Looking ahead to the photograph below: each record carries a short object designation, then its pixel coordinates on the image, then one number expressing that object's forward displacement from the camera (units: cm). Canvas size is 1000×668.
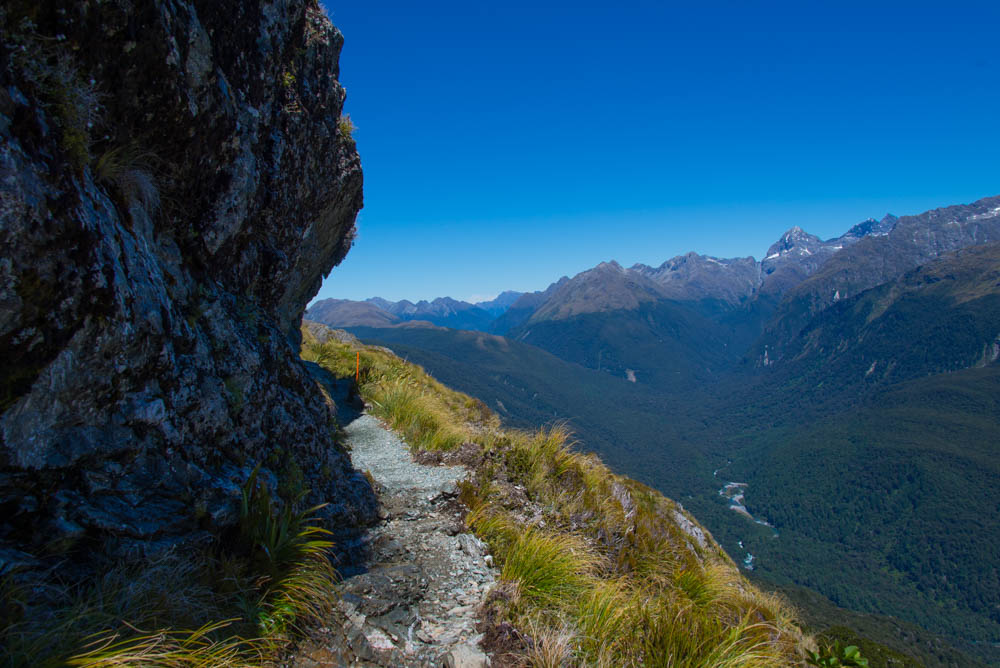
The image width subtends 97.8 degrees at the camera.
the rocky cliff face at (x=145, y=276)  299
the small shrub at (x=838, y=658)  593
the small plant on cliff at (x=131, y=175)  398
